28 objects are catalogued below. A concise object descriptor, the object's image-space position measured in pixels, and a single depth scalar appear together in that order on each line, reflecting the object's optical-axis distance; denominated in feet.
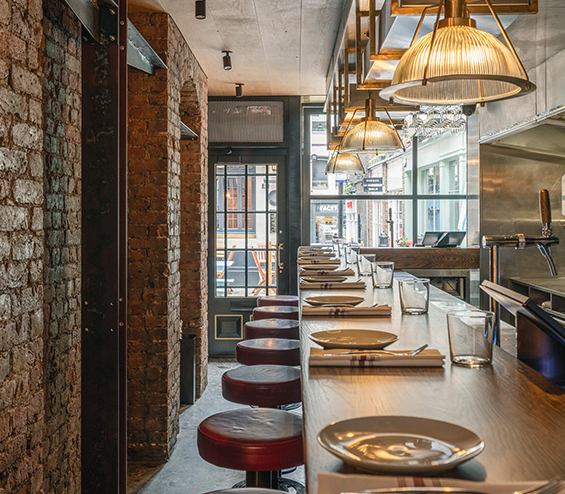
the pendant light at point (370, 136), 11.82
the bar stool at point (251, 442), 5.50
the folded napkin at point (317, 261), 13.74
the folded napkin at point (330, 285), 9.41
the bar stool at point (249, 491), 4.78
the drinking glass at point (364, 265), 11.03
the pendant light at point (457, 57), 5.49
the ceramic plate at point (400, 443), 2.49
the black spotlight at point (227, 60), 15.83
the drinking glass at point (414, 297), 6.96
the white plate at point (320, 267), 12.18
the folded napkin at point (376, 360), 4.56
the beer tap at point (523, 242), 6.13
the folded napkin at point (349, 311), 6.89
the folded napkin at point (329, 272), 11.24
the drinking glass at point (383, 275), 9.43
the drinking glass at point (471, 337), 4.53
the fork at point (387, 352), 4.66
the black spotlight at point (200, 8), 11.44
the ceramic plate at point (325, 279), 10.11
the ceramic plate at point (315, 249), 17.17
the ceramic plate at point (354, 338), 4.98
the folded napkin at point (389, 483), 2.37
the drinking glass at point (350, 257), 13.47
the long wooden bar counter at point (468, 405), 2.69
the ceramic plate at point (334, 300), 7.66
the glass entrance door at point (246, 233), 22.31
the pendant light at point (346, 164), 17.75
